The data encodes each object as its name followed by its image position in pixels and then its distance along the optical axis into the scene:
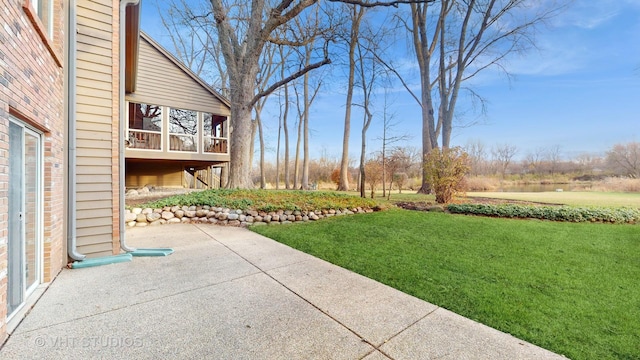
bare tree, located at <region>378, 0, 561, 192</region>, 12.22
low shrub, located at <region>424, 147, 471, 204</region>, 8.35
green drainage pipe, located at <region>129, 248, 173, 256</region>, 3.72
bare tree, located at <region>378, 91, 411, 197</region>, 12.75
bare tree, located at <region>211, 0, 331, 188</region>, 8.64
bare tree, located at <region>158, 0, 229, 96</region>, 17.54
